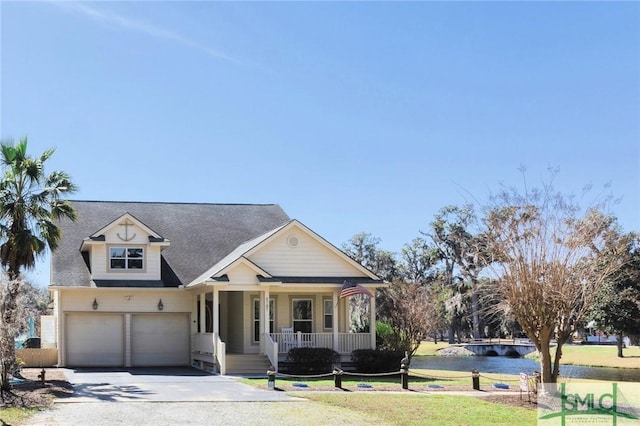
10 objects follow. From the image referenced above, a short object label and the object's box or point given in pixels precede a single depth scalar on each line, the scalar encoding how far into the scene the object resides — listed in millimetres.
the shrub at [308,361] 28078
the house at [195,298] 29531
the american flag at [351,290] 29230
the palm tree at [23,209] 25453
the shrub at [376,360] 28812
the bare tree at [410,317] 33875
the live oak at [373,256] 84188
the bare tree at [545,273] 18953
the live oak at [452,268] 78375
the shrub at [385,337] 33000
